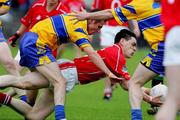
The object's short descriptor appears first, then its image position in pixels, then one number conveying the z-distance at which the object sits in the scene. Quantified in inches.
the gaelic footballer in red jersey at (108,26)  1121.3
